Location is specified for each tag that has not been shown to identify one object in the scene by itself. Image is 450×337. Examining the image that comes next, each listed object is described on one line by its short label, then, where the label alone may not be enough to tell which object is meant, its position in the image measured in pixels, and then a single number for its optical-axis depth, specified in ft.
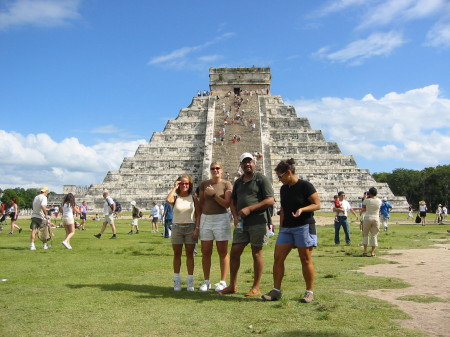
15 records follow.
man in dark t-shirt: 21.67
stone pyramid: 125.90
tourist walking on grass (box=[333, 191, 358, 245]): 46.14
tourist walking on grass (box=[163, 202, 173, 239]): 53.52
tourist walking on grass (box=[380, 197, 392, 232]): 62.64
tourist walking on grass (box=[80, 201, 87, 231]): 69.76
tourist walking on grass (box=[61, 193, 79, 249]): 40.81
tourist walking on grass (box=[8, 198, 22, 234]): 59.32
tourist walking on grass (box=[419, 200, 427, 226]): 79.81
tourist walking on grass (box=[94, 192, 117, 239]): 50.97
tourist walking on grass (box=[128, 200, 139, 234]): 60.87
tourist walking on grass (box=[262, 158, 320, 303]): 20.52
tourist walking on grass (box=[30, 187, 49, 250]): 40.27
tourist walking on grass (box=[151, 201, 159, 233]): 65.44
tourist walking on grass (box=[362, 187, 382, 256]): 36.78
